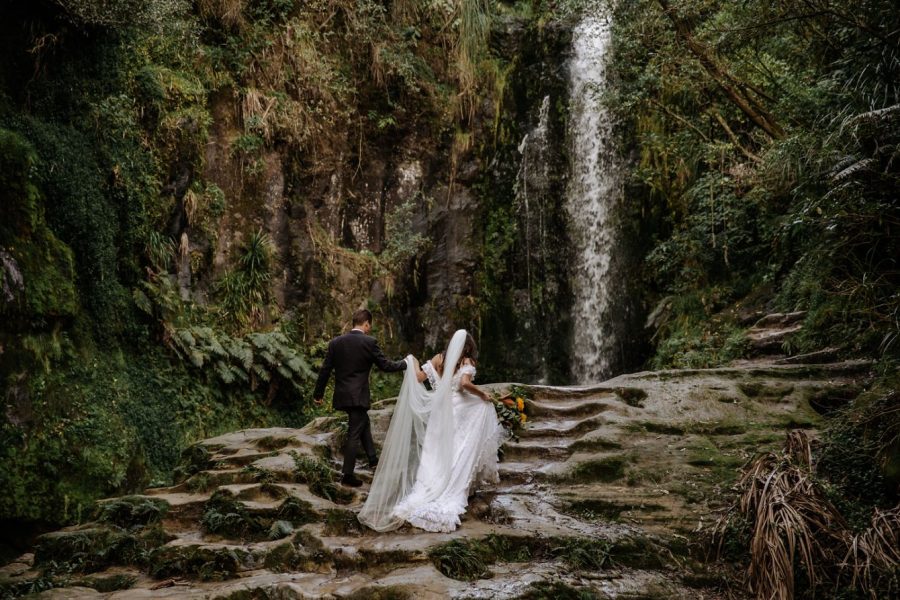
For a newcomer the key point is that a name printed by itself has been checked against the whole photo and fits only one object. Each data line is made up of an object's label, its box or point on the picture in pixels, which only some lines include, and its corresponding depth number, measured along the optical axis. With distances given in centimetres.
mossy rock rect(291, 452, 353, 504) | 666
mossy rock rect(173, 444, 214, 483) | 775
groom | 673
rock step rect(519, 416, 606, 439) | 817
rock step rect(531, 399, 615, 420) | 874
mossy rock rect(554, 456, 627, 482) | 697
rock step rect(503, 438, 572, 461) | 779
